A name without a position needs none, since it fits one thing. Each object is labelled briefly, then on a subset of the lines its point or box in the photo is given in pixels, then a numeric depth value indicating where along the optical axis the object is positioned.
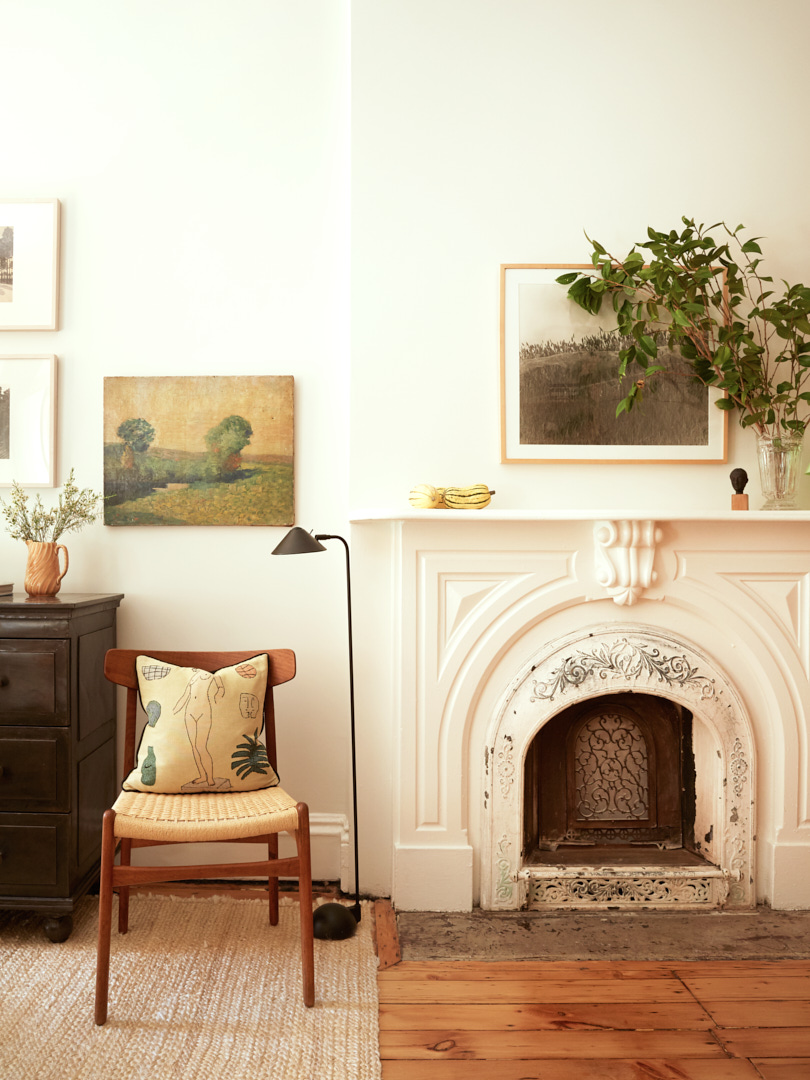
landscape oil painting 2.77
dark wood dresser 2.30
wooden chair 1.90
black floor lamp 2.24
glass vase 2.51
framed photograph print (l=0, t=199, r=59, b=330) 2.78
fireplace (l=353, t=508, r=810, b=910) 2.52
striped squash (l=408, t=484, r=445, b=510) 2.44
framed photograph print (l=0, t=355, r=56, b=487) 2.79
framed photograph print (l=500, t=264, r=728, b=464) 2.62
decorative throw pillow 2.21
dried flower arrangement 2.63
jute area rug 1.76
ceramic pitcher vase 2.55
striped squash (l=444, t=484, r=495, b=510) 2.46
